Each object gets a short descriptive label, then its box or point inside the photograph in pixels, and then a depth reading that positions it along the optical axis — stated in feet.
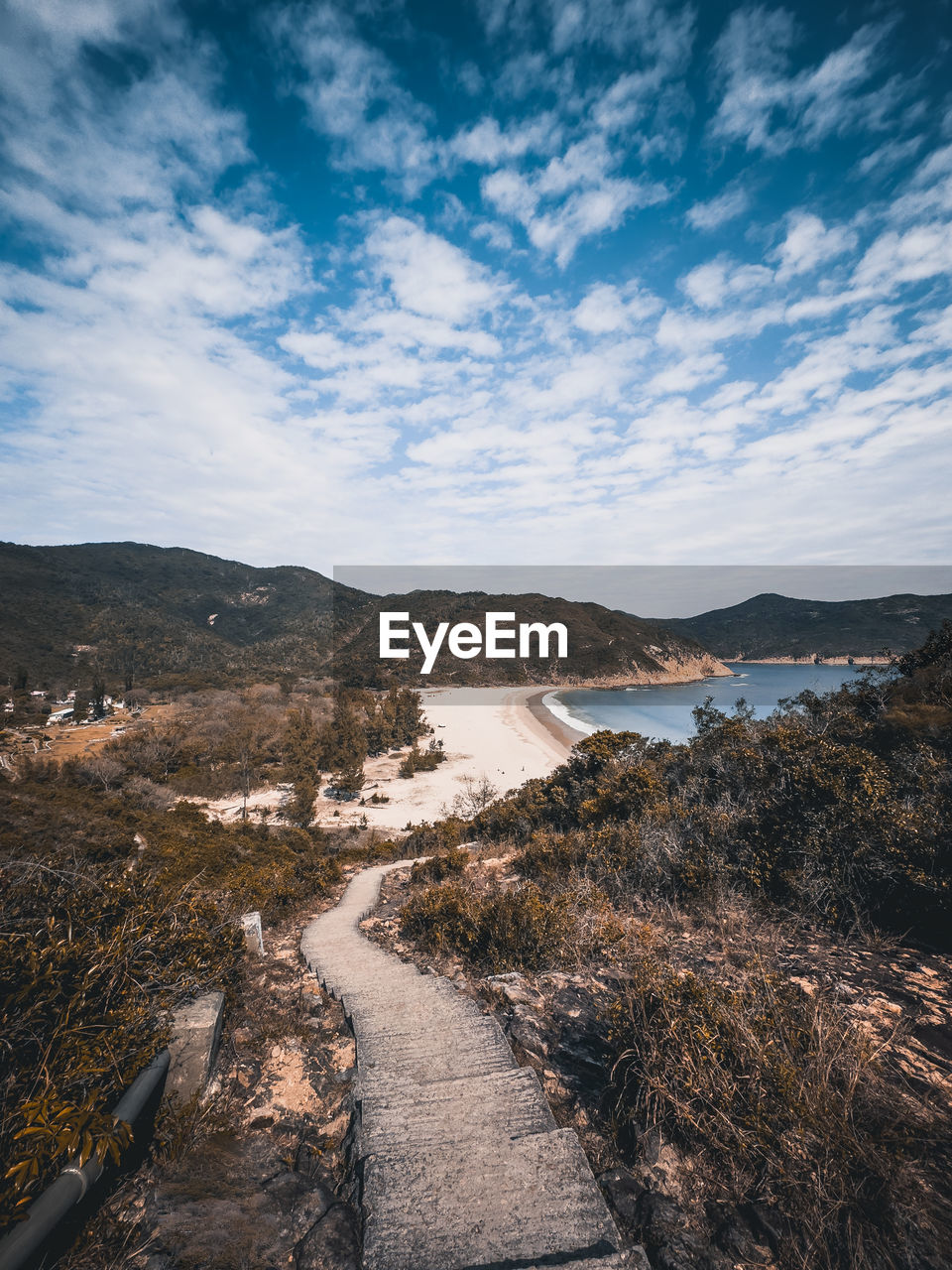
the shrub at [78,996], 6.89
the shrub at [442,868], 29.55
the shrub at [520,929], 16.71
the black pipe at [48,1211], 5.81
